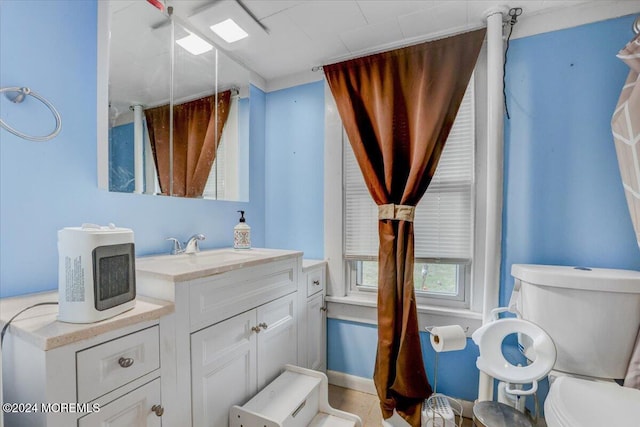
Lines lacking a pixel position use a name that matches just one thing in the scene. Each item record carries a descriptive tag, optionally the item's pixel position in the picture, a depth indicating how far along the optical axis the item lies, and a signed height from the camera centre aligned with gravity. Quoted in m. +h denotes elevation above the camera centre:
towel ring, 0.92 +0.38
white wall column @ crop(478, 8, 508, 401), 1.45 +0.23
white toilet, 1.05 -0.48
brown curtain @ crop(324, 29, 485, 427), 1.54 +0.31
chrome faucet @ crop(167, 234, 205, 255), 1.47 -0.20
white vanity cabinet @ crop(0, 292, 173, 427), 0.67 -0.43
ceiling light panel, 1.54 +1.02
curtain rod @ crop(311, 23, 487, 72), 1.58 +1.02
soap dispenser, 1.75 -0.16
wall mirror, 1.24 +0.54
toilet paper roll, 1.32 -0.61
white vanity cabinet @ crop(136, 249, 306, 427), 1.00 -0.50
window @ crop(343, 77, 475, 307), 1.63 -0.09
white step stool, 1.15 -0.87
